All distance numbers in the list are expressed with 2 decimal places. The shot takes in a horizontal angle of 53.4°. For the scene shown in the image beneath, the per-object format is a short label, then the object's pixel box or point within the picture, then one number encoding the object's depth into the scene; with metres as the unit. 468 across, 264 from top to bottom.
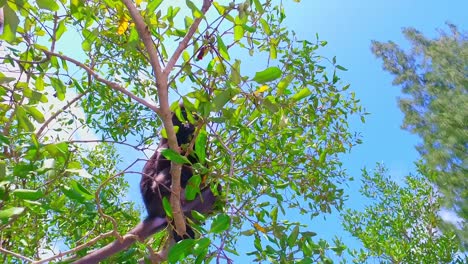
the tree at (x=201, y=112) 1.75
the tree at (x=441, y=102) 11.49
